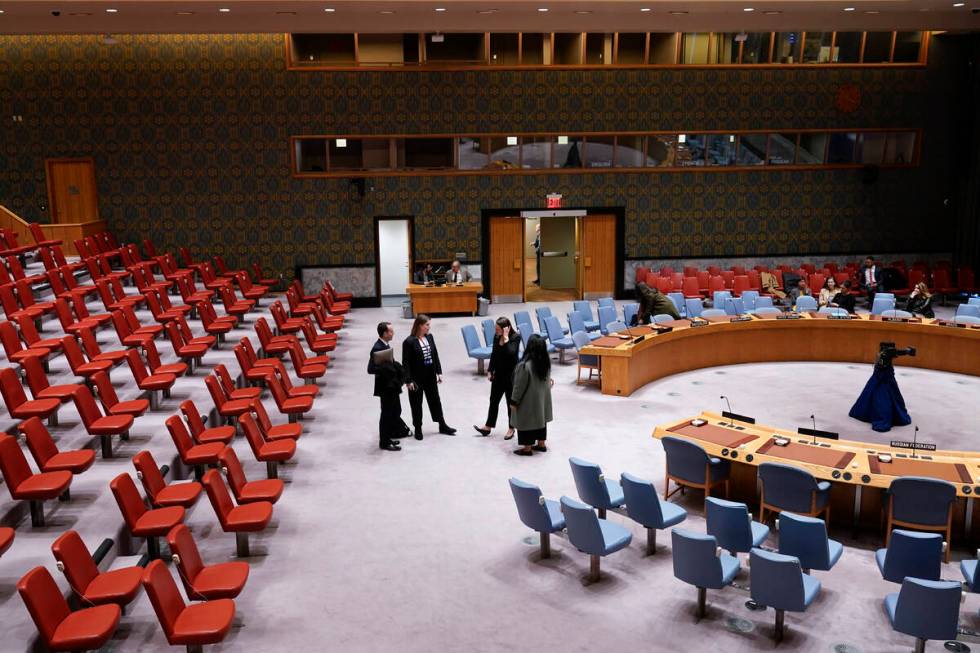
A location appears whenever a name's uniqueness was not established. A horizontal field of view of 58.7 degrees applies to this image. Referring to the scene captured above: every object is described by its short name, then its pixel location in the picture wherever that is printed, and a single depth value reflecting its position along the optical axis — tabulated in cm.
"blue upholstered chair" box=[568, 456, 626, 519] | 764
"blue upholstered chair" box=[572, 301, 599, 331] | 1489
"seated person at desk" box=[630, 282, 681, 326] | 1418
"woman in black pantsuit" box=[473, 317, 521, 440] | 1030
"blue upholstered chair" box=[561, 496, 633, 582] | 675
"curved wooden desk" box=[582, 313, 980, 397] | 1334
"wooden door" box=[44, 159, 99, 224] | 1855
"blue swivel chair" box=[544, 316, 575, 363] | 1384
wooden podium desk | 1816
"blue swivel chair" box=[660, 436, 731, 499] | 816
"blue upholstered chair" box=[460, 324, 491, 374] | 1335
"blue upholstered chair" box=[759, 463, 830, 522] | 753
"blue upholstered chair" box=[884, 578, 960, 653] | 548
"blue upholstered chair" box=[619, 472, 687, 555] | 721
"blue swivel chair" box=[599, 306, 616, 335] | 1459
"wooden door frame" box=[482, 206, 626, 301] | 1966
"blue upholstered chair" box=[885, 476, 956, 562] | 712
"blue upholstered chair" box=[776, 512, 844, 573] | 650
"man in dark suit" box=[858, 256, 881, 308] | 1842
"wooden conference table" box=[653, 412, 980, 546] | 751
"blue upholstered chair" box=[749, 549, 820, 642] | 589
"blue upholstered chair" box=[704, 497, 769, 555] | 680
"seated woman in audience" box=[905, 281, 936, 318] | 1532
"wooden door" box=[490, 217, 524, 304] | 1981
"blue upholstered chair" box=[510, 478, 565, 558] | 718
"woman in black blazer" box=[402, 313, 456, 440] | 1021
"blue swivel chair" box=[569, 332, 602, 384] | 1281
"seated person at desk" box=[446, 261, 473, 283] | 1833
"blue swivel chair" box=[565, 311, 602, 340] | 1416
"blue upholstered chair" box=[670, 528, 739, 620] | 621
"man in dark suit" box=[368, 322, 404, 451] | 993
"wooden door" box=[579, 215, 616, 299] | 2003
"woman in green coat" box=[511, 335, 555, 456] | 948
